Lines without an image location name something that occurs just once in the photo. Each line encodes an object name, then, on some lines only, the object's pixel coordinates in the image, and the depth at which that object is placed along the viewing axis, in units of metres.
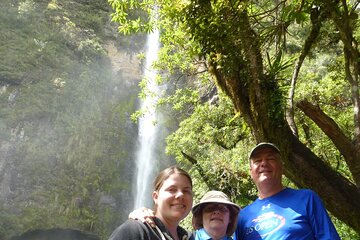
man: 2.00
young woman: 1.65
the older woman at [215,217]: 2.02
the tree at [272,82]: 3.16
